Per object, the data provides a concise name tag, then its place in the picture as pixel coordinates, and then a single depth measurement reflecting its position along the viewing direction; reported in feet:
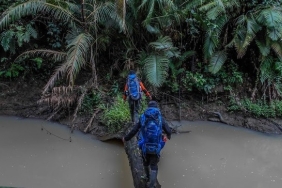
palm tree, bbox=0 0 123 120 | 23.20
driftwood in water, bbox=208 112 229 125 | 24.35
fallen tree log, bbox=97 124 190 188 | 15.97
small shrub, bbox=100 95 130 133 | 22.18
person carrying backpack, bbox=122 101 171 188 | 14.49
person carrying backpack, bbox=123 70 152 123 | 19.65
